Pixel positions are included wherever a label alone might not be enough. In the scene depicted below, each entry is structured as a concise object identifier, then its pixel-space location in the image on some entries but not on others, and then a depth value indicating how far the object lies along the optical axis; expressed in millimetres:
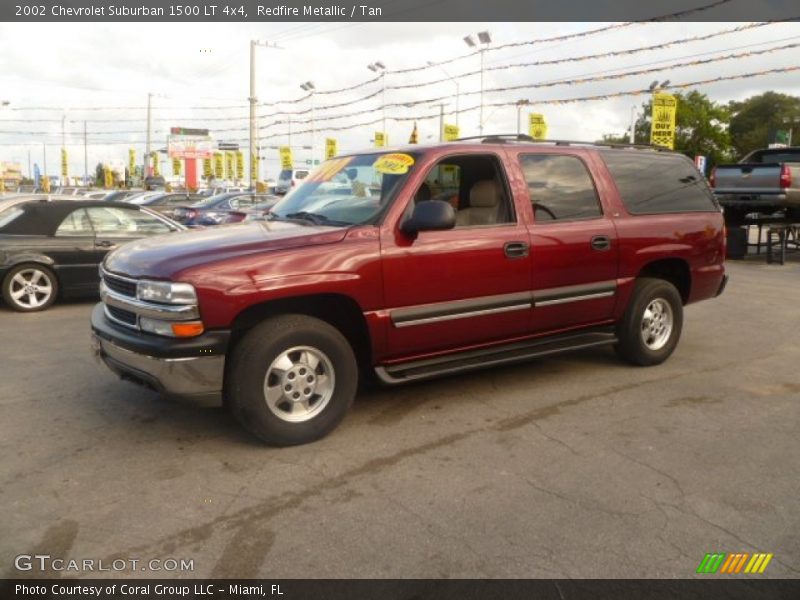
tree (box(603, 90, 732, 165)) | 47625
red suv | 3821
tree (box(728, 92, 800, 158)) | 58103
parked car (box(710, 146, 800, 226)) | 13773
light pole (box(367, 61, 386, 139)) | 34219
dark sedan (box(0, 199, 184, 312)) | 8539
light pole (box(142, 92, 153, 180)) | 60025
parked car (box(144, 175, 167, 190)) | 58272
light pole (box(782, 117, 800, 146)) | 57538
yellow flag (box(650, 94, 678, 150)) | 18797
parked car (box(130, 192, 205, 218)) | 21830
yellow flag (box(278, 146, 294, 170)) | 37969
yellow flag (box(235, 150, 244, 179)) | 55525
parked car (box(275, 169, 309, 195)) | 39278
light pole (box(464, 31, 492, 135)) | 27234
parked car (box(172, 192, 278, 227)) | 15383
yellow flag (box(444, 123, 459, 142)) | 30078
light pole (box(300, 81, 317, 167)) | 41250
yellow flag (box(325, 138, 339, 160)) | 36094
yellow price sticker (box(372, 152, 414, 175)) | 4613
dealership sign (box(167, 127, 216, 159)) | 75319
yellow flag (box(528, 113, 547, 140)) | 25102
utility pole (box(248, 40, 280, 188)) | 37312
